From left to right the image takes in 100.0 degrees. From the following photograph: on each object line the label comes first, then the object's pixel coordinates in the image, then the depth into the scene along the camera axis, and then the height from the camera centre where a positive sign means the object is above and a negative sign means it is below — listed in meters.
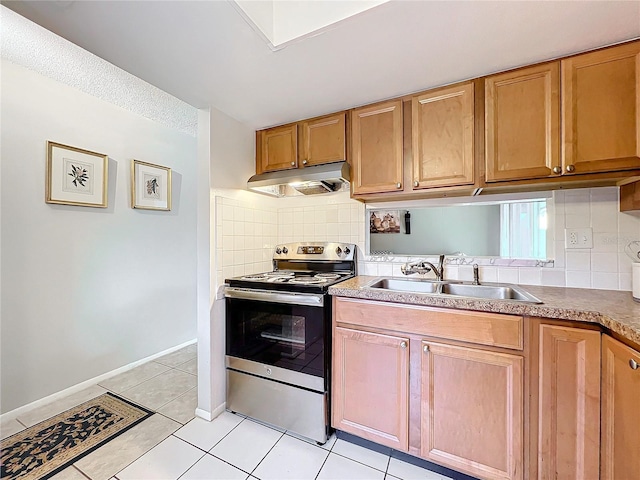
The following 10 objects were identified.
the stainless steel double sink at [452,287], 1.59 -0.31
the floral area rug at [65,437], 1.39 -1.18
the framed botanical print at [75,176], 1.98 +0.49
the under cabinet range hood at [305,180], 1.79 +0.42
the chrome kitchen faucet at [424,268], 1.84 -0.20
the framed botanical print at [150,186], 2.51 +0.52
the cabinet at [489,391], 1.03 -0.69
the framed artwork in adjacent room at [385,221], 2.04 +0.14
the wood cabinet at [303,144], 1.92 +0.73
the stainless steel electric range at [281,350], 1.57 -0.70
